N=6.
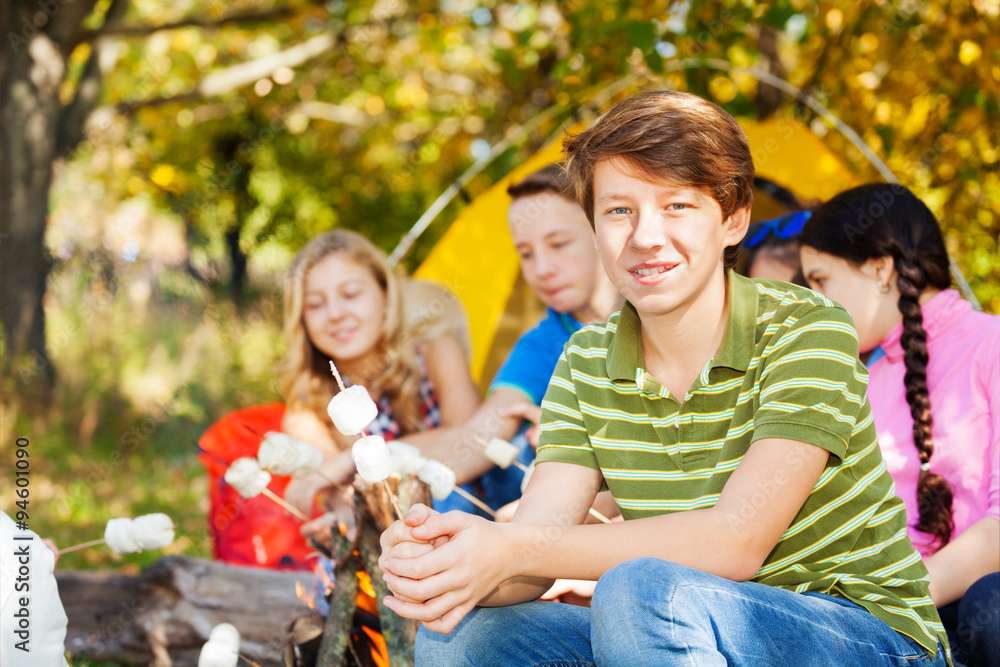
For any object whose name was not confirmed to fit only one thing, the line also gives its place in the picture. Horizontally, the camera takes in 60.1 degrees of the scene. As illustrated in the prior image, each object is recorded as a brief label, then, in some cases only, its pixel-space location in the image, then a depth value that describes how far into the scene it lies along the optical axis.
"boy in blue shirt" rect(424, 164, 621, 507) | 2.31
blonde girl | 2.54
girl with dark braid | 1.61
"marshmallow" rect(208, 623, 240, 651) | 1.59
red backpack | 2.57
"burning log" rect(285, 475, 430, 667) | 1.57
